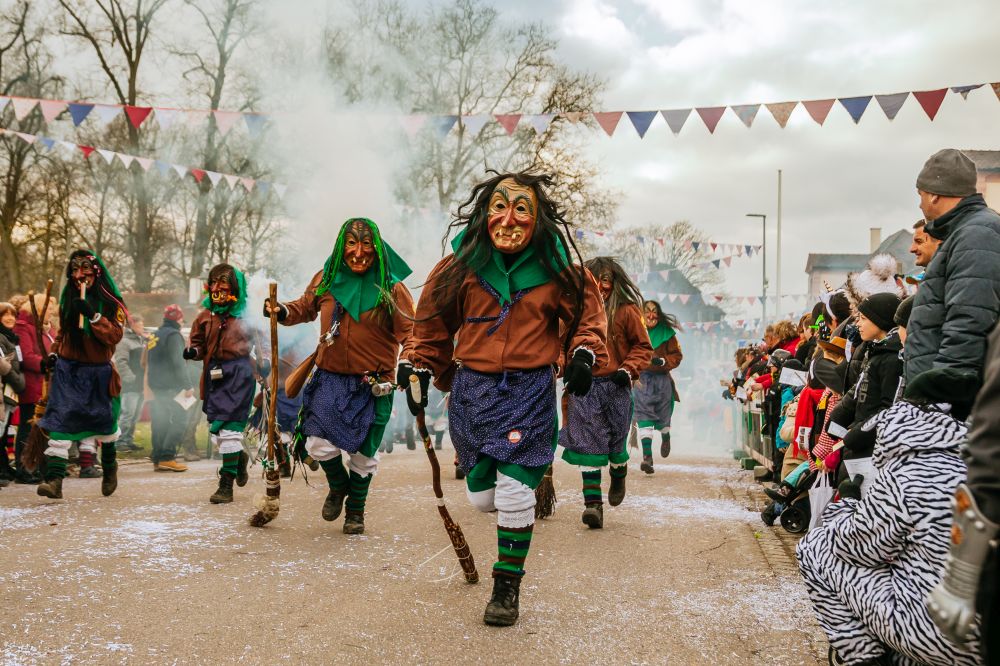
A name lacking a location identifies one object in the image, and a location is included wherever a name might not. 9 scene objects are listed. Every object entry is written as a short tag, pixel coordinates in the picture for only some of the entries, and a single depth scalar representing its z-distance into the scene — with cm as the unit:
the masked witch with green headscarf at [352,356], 652
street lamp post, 3887
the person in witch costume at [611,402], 736
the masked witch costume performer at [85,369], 782
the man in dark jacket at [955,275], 370
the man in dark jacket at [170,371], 1154
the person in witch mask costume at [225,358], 808
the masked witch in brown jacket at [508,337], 455
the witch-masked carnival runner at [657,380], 1211
